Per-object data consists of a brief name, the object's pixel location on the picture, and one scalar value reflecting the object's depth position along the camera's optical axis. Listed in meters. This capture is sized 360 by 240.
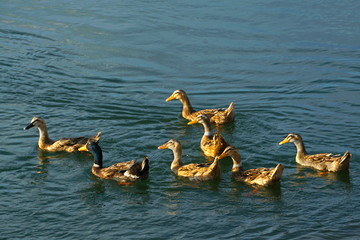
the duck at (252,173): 13.23
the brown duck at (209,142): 15.15
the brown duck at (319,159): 13.91
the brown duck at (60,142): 15.50
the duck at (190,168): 13.66
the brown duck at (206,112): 17.20
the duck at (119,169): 13.65
